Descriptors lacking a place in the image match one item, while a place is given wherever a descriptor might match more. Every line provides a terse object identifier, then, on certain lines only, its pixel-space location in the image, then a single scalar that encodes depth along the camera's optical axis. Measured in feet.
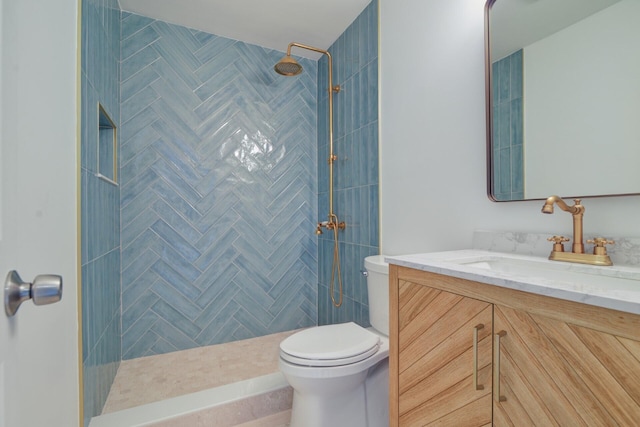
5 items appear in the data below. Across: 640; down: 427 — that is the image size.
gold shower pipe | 7.91
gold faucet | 2.83
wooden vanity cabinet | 1.72
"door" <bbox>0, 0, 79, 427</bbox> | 1.44
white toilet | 4.12
